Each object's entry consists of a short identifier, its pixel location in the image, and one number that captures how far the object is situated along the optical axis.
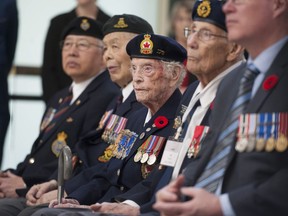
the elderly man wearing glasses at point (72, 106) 11.57
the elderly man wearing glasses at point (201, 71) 8.42
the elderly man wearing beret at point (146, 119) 9.57
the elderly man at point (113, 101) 10.70
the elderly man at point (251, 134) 7.01
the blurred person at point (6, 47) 14.46
